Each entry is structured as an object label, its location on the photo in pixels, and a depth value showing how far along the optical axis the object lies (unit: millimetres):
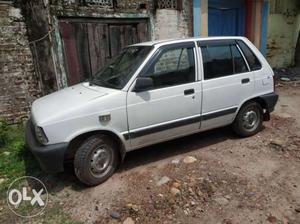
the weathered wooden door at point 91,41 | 5953
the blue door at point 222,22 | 8953
